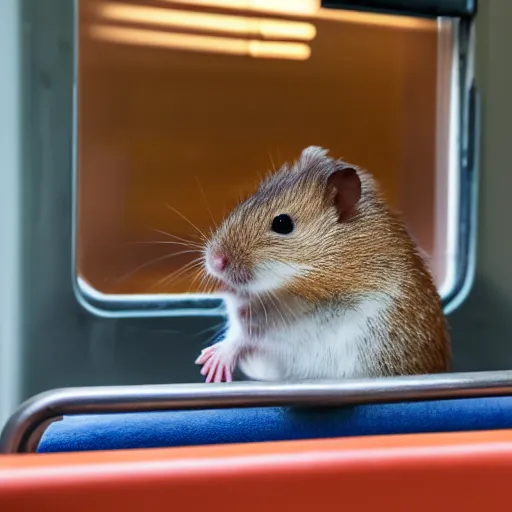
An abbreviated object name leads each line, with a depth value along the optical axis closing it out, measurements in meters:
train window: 0.83
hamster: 0.60
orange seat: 0.43
